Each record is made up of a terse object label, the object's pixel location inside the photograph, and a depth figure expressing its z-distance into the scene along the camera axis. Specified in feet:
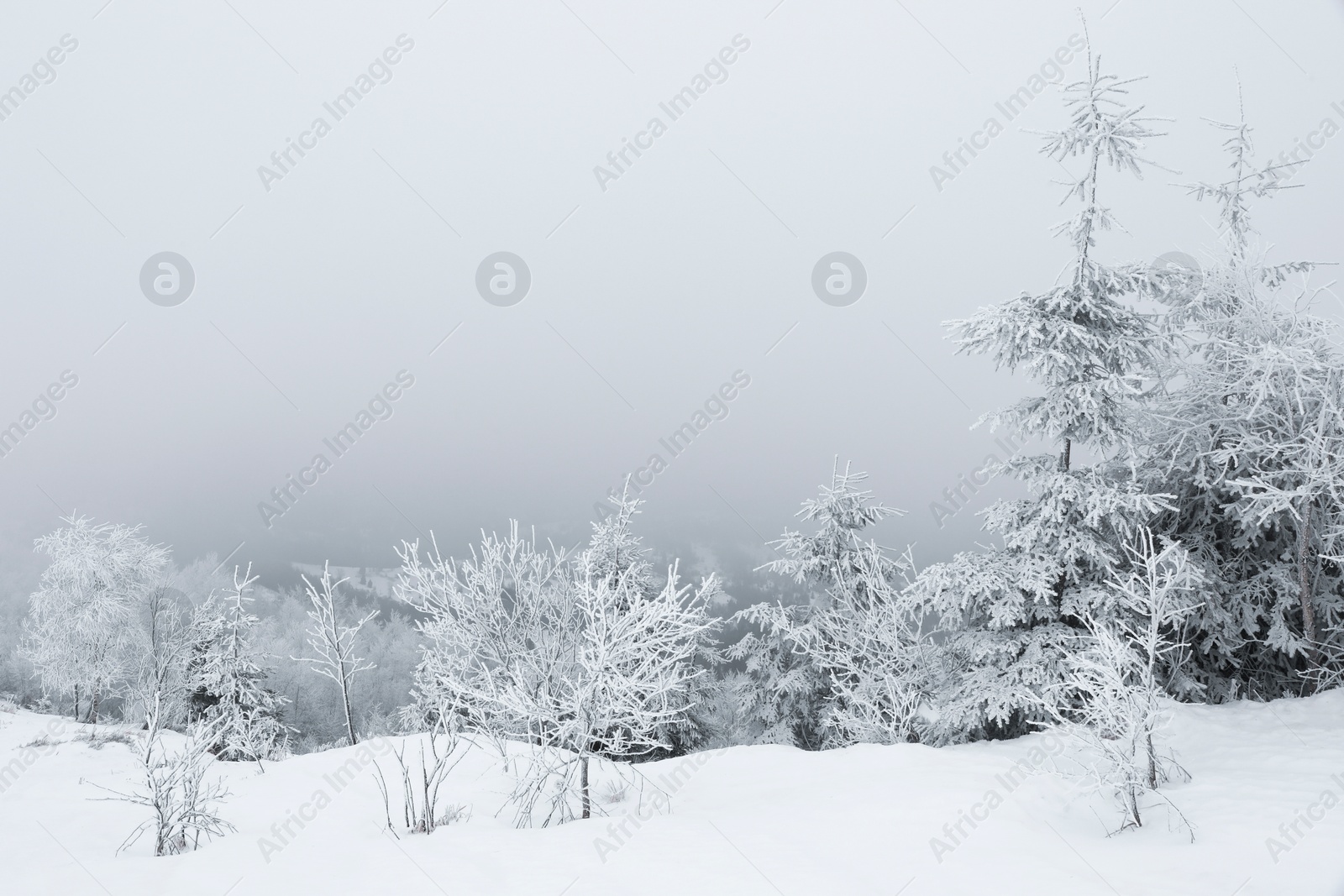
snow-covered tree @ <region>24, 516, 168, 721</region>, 82.58
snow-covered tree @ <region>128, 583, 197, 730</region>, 79.36
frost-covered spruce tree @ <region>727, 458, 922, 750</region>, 49.11
